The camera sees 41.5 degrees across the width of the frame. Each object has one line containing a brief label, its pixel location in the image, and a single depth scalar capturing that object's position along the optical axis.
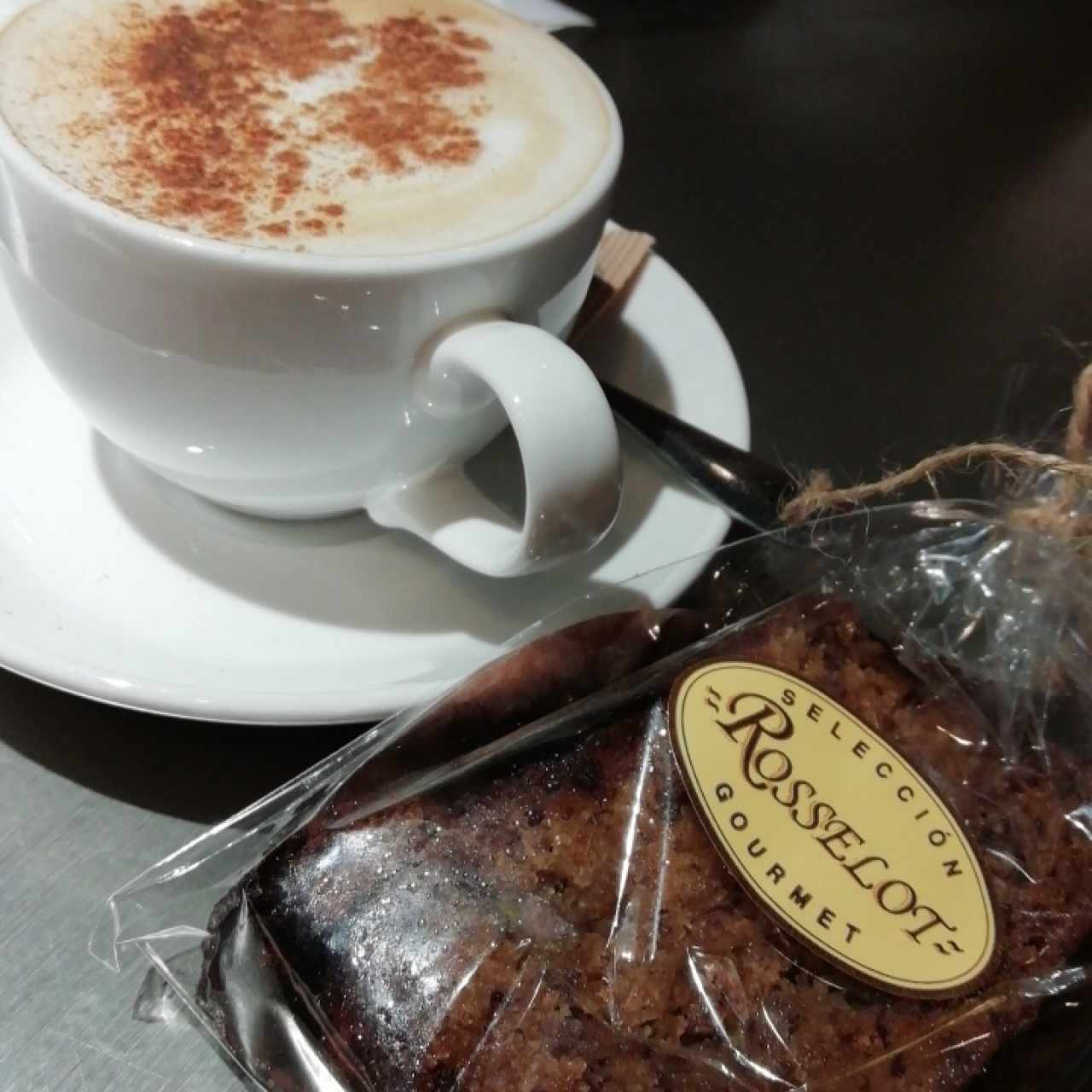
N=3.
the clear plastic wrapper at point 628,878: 0.17
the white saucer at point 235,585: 0.20
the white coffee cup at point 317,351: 0.18
